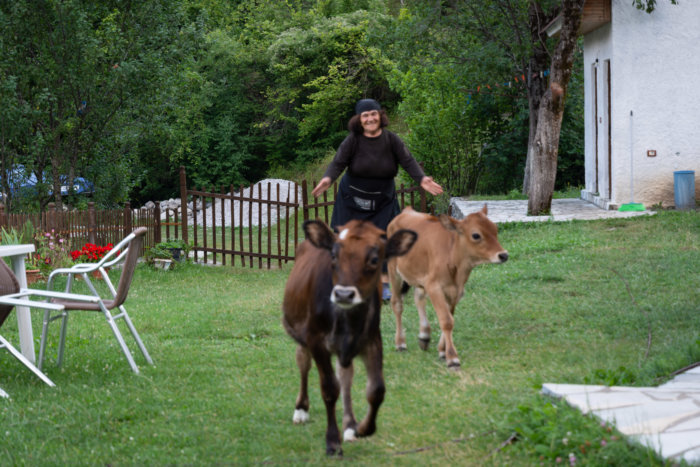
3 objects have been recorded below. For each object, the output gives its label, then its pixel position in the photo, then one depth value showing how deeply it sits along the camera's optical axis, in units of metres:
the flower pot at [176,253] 14.15
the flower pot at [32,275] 11.79
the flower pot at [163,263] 13.80
